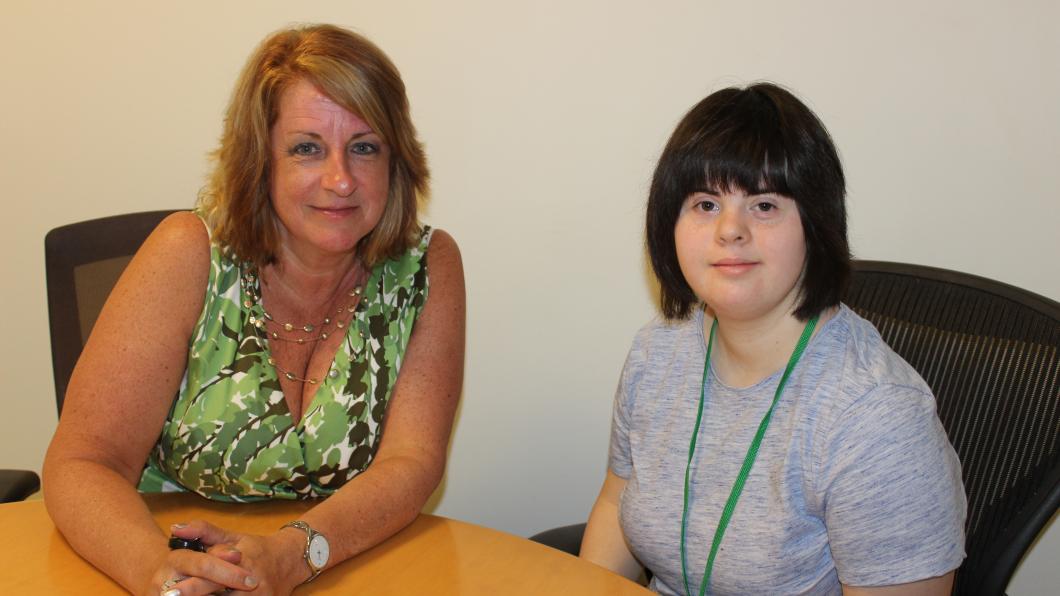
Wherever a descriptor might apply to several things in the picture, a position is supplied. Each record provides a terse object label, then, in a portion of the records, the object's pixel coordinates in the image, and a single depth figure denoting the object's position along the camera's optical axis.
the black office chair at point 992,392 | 1.67
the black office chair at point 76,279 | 2.18
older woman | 1.83
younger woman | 1.50
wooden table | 1.56
